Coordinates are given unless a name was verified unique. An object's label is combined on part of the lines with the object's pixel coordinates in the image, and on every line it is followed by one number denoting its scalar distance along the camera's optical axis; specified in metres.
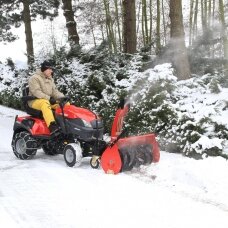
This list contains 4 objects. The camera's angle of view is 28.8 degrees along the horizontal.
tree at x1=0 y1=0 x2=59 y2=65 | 23.00
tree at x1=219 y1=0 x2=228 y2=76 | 20.05
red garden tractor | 7.14
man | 7.89
